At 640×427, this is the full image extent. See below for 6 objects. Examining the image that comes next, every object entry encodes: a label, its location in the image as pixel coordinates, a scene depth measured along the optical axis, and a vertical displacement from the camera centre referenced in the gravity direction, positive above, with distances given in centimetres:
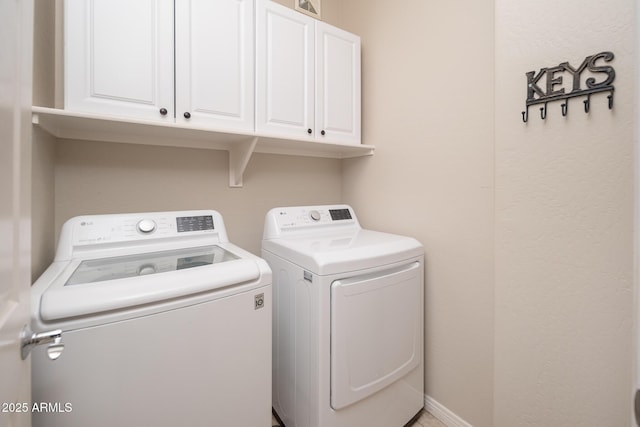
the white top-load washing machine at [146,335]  76 -39
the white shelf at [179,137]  118 +42
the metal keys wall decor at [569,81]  96 +49
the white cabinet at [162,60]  116 +73
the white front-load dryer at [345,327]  121 -55
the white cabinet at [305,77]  159 +86
